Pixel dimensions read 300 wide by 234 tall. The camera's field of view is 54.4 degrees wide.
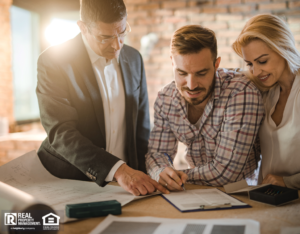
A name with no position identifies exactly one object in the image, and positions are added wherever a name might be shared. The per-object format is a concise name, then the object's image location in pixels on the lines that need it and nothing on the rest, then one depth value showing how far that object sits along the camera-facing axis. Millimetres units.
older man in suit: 1211
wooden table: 810
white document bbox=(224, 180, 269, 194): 1122
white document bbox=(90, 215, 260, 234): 753
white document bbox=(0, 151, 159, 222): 1032
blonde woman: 1311
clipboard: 929
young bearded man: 1291
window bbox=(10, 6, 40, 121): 3674
